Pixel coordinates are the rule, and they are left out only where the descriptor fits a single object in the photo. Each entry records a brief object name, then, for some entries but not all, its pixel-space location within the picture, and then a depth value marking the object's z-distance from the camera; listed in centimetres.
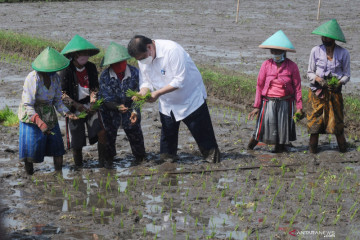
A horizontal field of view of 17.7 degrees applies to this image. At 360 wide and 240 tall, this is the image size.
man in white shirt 1201
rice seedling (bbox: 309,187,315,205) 1079
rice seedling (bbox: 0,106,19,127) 1625
